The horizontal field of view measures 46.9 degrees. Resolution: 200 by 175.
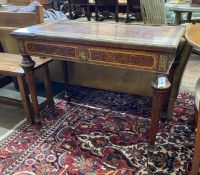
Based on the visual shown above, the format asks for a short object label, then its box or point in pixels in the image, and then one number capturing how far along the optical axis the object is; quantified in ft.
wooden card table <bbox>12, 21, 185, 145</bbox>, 4.14
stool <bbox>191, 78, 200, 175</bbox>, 3.82
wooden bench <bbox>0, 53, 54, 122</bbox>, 5.65
